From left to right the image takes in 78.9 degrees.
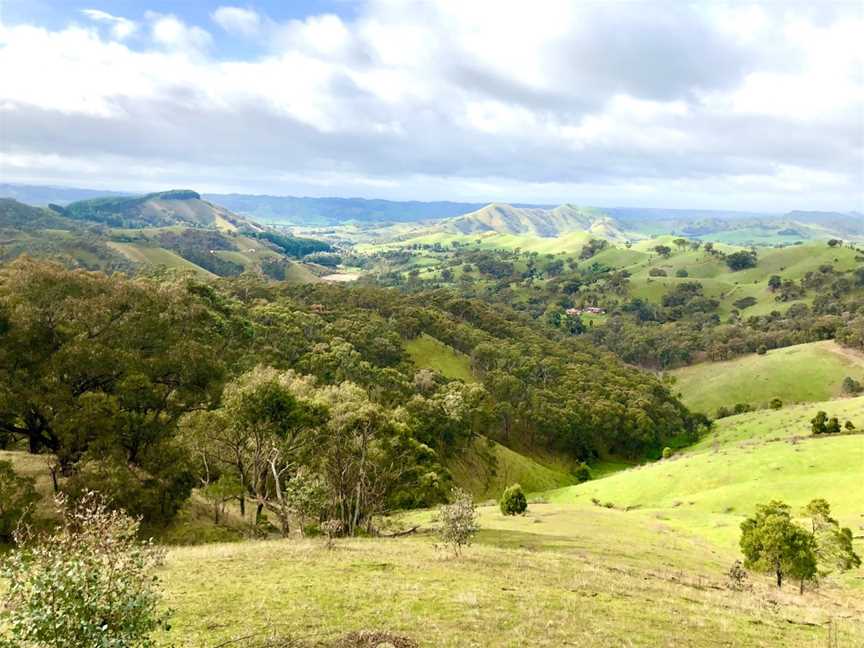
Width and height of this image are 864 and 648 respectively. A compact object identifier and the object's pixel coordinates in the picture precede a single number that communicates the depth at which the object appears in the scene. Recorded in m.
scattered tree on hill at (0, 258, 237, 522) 32.28
